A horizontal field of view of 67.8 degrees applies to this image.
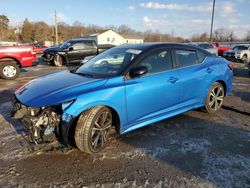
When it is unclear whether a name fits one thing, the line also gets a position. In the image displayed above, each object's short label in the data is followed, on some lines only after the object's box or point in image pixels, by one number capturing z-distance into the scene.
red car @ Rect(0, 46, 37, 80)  7.59
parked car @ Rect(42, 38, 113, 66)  11.28
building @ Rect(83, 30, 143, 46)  51.44
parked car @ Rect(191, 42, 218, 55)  14.75
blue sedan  2.51
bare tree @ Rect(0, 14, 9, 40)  57.82
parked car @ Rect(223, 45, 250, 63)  15.54
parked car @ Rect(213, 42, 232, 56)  18.69
